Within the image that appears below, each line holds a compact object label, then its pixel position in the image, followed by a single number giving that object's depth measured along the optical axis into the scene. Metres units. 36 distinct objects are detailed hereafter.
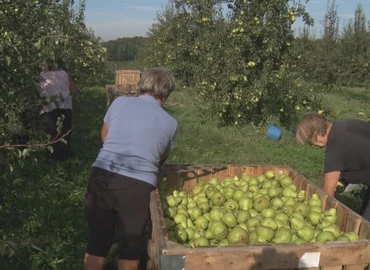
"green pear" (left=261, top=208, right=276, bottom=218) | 3.08
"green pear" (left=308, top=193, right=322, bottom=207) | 3.25
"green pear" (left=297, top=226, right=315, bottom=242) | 2.73
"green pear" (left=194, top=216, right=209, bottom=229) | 2.99
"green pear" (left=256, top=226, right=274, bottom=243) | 2.70
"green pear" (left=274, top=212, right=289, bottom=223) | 2.99
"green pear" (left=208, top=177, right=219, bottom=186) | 3.79
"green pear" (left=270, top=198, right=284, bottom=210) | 3.27
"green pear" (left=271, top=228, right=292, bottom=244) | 2.67
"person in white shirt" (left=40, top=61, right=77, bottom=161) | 6.13
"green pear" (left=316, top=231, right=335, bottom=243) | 2.64
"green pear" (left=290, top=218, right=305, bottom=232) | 2.88
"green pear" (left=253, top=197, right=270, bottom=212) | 3.22
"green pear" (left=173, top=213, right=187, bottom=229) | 2.97
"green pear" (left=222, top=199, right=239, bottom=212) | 3.24
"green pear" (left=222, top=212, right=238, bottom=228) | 2.95
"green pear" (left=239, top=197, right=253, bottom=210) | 3.25
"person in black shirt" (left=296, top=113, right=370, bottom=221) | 3.38
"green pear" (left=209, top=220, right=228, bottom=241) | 2.80
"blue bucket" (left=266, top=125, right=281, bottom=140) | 9.10
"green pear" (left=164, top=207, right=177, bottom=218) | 3.11
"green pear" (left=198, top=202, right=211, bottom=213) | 3.24
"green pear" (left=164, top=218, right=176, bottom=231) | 2.92
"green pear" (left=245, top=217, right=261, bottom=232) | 2.89
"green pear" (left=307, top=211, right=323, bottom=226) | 2.98
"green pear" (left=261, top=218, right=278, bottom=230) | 2.85
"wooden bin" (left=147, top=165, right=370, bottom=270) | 2.26
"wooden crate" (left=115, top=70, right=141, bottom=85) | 15.34
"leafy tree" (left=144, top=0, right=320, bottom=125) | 9.13
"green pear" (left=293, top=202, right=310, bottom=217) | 3.12
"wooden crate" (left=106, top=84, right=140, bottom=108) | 10.48
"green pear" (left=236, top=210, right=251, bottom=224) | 3.01
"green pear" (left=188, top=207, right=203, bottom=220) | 3.12
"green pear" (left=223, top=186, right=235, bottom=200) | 3.46
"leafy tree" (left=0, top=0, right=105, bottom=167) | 2.11
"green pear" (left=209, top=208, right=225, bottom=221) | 3.06
